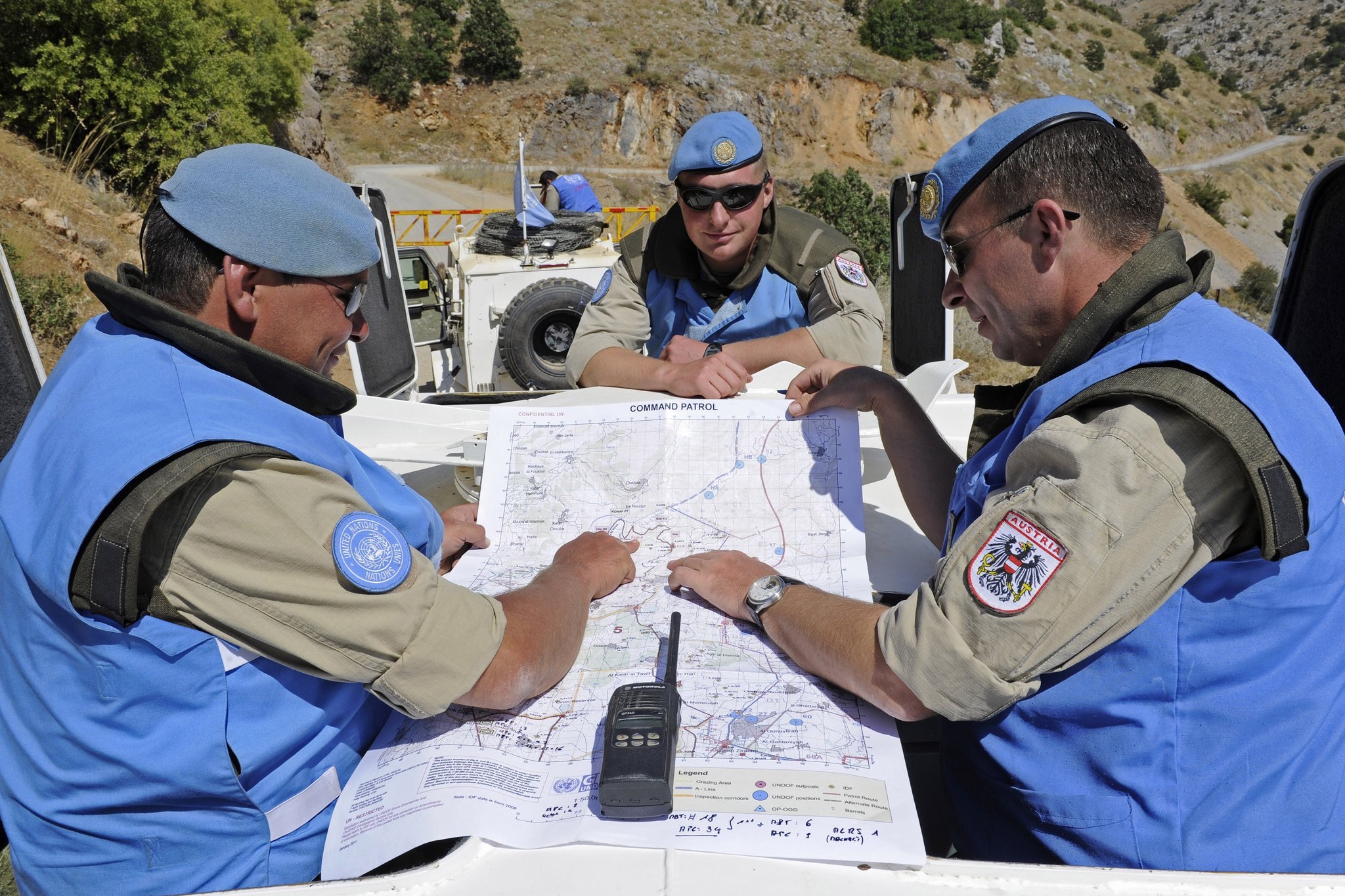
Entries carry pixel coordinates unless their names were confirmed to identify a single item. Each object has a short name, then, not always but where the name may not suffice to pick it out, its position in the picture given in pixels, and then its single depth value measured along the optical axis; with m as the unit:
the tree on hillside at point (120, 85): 11.57
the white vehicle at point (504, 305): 4.89
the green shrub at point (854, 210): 16.58
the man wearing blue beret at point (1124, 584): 1.06
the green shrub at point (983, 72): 39.59
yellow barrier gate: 17.88
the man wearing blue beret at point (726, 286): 2.70
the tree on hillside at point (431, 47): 32.66
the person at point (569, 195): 8.43
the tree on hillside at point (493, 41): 33.03
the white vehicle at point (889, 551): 0.96
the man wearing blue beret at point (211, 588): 1.08
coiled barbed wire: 5.60
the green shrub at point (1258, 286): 21.61
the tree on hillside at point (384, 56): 32.16
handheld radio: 1.07
